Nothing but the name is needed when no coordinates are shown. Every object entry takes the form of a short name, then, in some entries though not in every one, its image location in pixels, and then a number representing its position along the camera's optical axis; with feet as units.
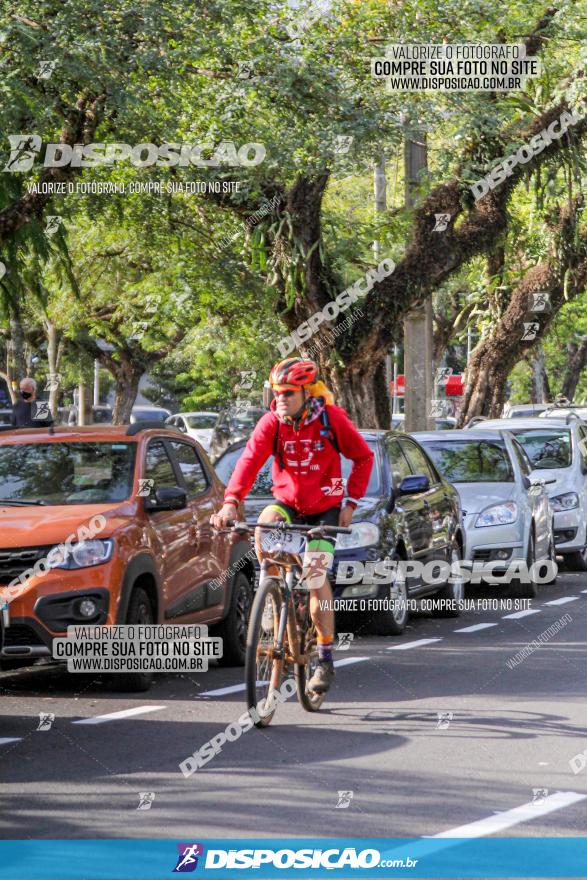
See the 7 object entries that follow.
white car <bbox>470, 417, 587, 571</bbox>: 61.26
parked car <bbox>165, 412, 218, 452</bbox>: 157.28
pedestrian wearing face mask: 55.06
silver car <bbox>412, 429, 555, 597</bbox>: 51.31
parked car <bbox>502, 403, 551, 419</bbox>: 93.21
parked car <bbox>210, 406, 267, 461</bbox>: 128.47
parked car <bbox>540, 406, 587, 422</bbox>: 81.82
